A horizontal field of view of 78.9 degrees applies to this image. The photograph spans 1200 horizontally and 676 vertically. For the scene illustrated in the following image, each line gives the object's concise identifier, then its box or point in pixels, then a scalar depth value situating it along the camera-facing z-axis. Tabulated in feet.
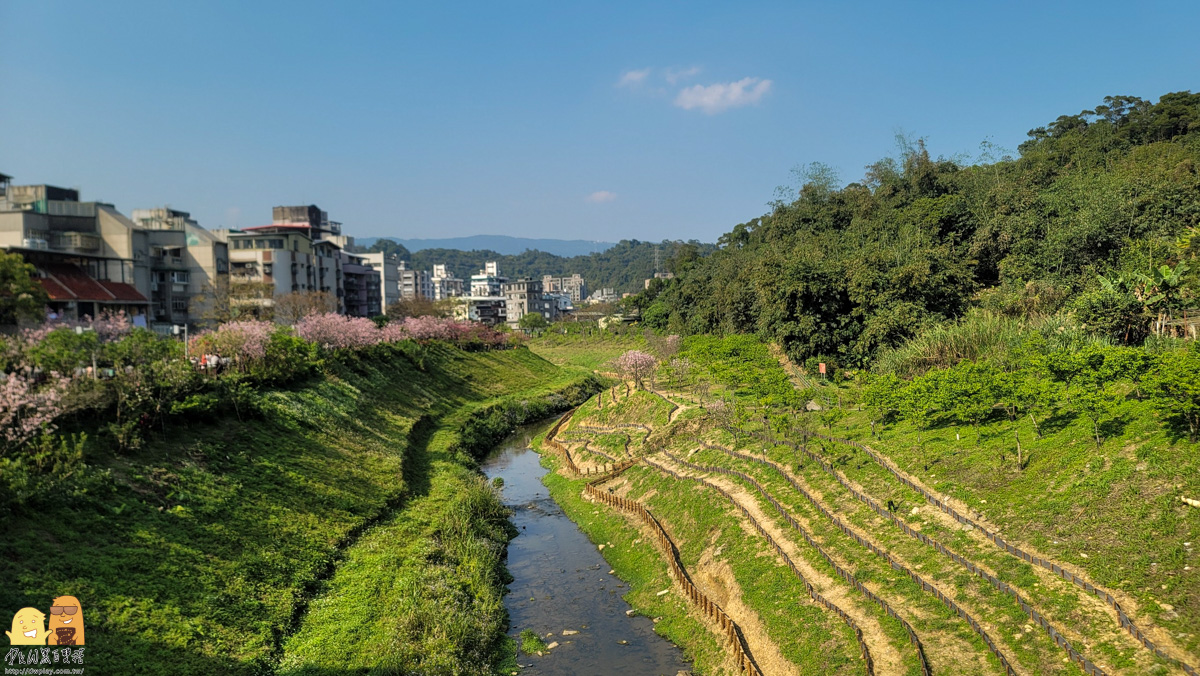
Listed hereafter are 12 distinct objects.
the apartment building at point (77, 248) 203.92
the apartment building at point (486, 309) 535.97
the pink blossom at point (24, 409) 68.69
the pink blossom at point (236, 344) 133.69
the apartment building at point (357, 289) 388.16
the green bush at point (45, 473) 64.08
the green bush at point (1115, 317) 104.63
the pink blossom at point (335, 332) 185.06
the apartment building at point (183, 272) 256.11
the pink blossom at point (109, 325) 159.94
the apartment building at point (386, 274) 481.05
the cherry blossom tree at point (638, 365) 195.31
